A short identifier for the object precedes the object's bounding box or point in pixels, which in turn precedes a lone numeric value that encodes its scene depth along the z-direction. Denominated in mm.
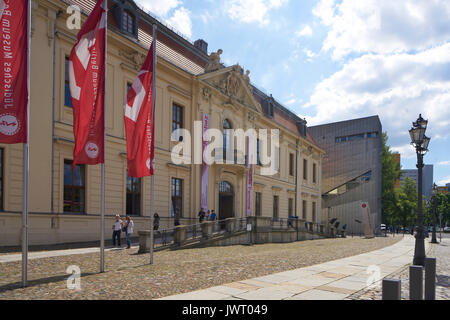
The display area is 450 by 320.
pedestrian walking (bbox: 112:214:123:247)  16531
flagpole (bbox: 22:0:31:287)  7477
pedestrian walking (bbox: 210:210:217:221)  23298
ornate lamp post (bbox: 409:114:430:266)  12267
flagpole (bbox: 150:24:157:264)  11305
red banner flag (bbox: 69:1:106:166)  9555
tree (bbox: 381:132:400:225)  59531
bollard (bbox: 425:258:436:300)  5750
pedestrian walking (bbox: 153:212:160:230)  20402
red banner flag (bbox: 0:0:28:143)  7570
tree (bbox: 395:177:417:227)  64562
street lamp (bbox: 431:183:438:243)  30411
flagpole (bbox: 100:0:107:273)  9492
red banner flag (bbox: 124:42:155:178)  11609
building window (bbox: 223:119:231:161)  28688
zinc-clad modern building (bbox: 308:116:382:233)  53125
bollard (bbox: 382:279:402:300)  3938
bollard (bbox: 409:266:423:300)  4855
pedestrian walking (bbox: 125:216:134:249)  15988
